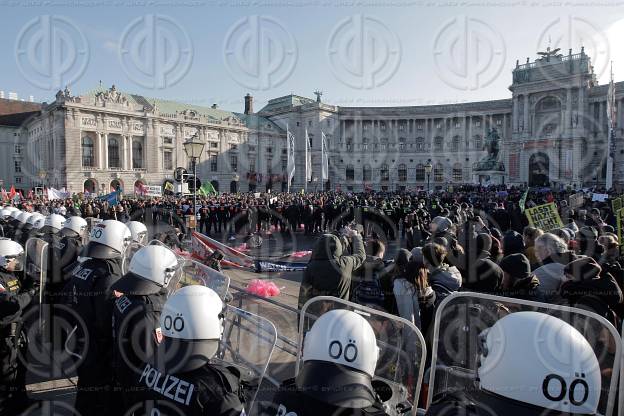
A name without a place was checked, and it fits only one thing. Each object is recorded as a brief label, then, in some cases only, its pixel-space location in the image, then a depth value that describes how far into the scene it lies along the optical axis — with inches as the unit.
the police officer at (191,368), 83.0
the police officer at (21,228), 327.3
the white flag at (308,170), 1293.1
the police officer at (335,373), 74.0
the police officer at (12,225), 378.3
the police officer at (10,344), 157.6
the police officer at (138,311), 121.1
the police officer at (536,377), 69.6
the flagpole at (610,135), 1273.3
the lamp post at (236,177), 2696.9
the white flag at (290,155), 1292.8
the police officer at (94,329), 143.6
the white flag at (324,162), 1467.6
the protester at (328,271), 198.7
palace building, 2126.0
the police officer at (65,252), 208.7
